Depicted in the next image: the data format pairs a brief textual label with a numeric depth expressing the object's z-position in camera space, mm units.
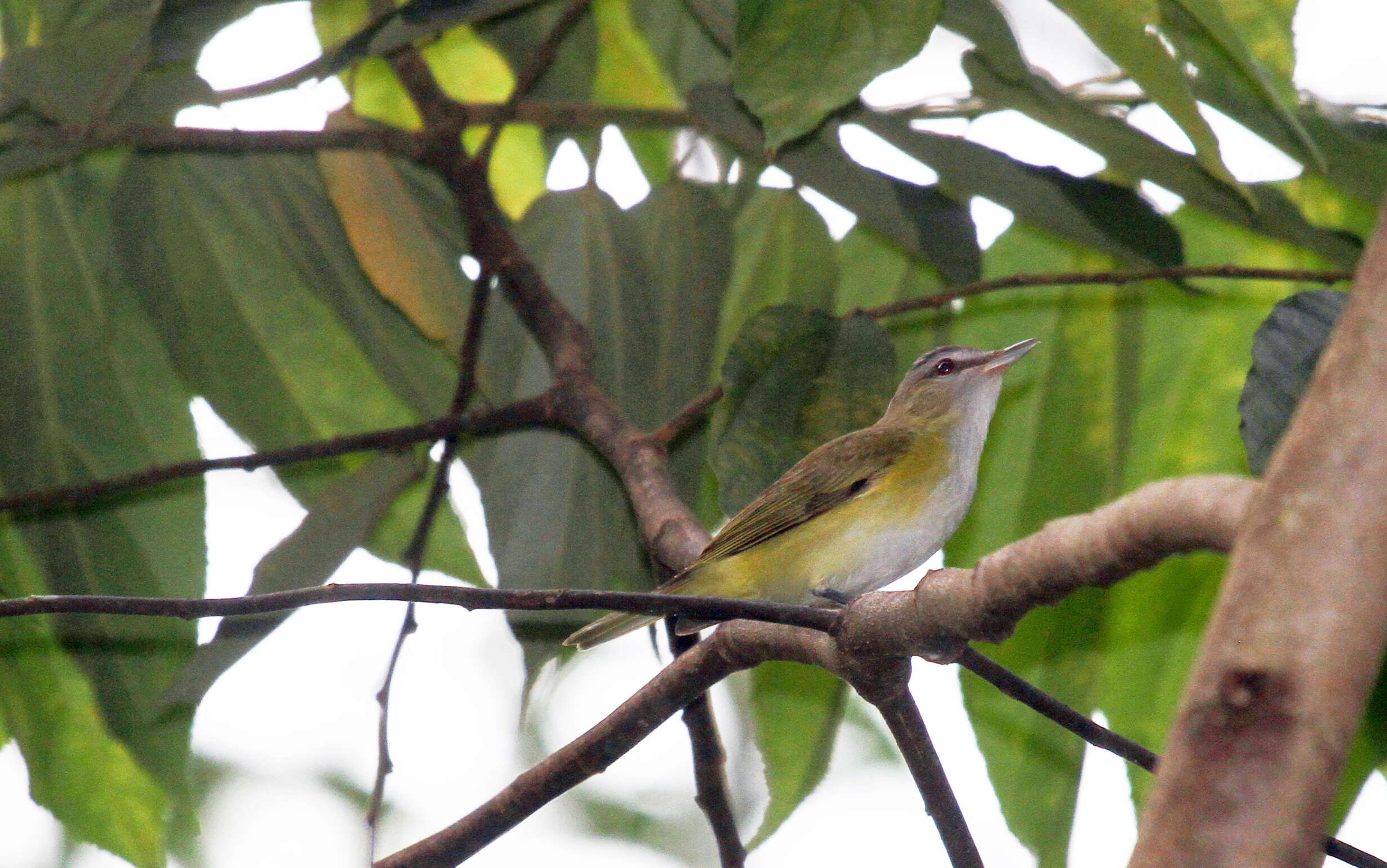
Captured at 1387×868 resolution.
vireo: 5984
